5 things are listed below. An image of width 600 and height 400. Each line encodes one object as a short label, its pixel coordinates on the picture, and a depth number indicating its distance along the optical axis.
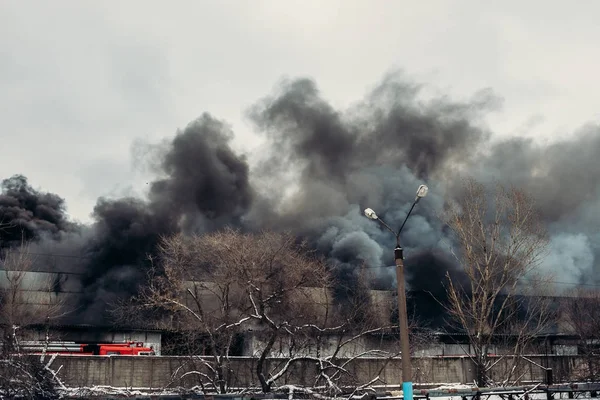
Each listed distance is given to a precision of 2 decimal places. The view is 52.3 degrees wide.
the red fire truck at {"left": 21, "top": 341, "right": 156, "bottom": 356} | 31.19
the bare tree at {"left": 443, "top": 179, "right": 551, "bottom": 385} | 25.59
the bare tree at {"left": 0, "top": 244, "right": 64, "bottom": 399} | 17.08
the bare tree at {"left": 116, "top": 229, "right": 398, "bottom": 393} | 22.31
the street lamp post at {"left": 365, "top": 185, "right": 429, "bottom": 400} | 13.56
